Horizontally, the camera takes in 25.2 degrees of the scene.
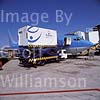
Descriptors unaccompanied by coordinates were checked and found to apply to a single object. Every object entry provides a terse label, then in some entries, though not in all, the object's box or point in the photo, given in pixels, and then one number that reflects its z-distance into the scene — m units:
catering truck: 12.53
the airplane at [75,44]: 16.70
